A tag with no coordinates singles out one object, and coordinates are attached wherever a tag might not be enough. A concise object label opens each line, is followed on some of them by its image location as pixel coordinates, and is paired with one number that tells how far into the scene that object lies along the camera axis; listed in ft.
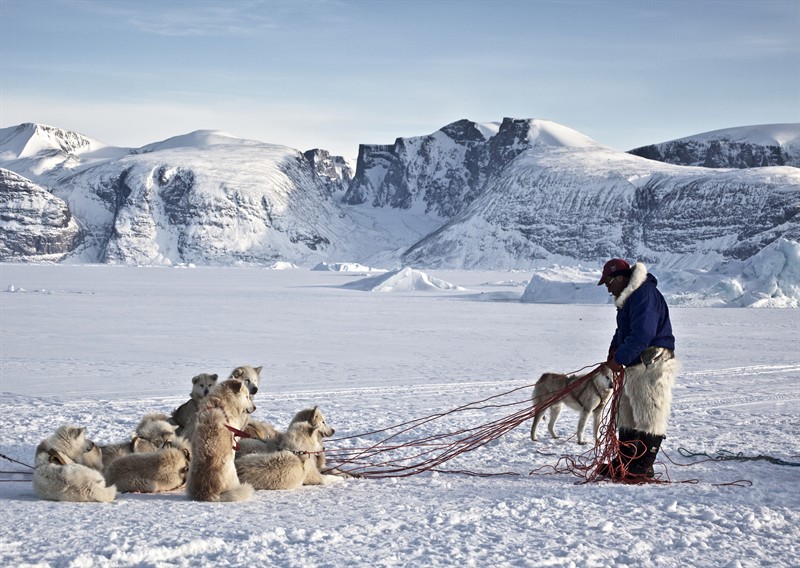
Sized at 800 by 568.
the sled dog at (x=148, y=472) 20.02
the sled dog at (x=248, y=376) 24.09
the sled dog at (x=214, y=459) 18.80
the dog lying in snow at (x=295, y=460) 20.44
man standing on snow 22.04
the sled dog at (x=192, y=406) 24.30
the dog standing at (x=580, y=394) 26.89
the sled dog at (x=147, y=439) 21.50
